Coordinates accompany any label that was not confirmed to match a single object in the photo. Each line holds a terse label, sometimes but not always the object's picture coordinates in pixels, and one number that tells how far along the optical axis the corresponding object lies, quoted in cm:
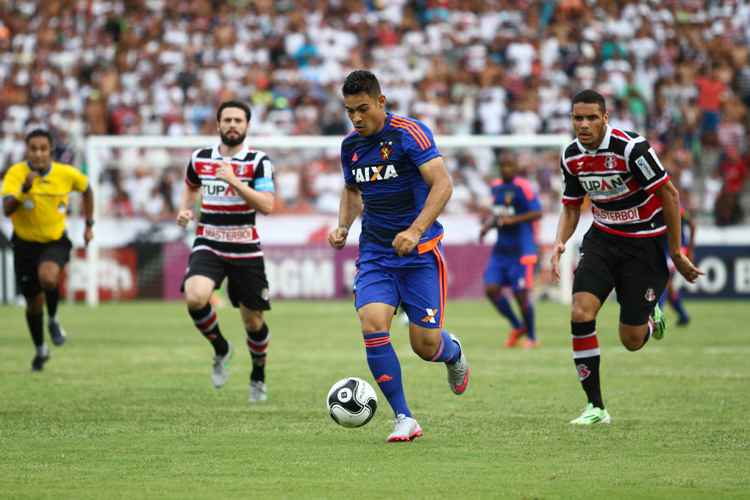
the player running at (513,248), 3562
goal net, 5528
